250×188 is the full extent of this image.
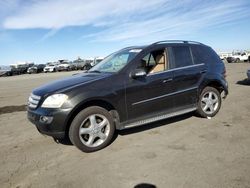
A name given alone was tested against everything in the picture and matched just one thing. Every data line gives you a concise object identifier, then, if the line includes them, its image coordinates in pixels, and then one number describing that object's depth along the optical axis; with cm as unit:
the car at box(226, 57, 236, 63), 3033
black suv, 336
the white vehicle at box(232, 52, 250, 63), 3011
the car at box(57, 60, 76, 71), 3301
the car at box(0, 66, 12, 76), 3011
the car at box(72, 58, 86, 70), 3452
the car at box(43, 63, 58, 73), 3221
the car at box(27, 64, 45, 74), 3230
